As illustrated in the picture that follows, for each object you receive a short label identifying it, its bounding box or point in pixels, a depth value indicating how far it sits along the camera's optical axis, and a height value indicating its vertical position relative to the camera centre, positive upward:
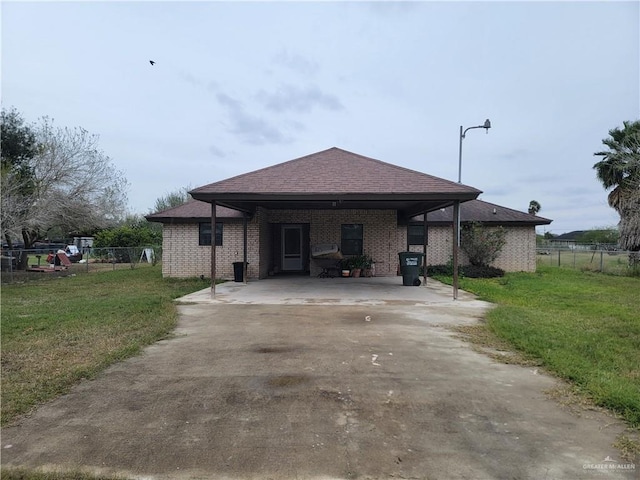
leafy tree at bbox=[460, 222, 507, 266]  18.77 +0.39
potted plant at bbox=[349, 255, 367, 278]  16.97 -0.57
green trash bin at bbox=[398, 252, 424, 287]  14.12 -0.55
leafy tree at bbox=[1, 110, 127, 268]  16.63 +2.80
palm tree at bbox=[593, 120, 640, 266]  19.83 +3.82
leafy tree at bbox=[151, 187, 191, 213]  44.88 +5.26
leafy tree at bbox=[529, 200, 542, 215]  46.84 +5.12
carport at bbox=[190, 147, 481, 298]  11.12 +1.74
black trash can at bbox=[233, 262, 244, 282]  15.48 -0.75
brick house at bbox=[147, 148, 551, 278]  12.41 +1.07
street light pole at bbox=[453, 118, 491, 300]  11.54 +3.52
